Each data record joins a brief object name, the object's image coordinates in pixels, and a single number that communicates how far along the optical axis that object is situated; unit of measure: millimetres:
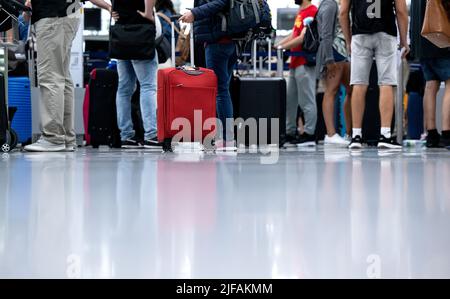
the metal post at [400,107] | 11402
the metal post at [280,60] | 11439
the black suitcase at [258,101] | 10278
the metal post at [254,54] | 10408
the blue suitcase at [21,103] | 10097
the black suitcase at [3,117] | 8334
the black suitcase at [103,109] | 10296
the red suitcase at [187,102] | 8545
